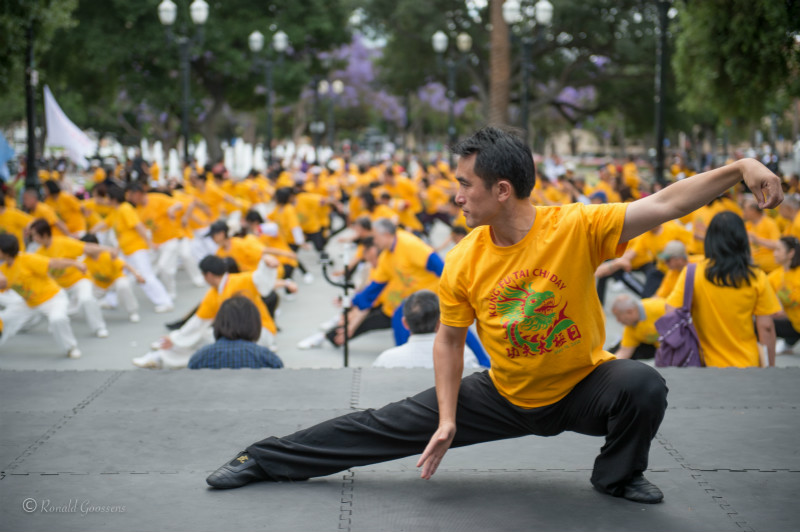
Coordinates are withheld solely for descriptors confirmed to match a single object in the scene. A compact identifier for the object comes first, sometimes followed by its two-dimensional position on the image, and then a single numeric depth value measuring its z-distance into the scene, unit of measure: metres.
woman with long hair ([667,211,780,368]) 6.17
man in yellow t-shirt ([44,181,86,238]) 13.77
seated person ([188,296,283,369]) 6.41
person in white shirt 6.73
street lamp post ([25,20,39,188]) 16.47
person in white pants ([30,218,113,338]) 10.06
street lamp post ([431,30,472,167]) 28.77
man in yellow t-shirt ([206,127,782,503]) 3.38
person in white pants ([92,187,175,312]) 12.50
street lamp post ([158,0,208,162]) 22.52
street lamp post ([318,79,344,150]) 46.59
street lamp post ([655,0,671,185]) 15.98
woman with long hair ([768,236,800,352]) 8.68
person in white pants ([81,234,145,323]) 11.47
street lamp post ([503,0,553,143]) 19.39
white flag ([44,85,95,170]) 19.06
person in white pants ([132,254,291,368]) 8.77
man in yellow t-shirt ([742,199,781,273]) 10.31
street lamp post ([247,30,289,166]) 27.58
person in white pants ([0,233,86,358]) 9.28
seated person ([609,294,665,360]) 7.06
